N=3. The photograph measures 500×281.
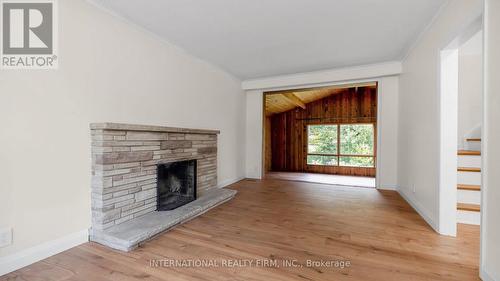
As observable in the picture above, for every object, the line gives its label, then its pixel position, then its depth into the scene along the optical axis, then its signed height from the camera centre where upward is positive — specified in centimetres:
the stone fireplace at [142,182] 193 -51
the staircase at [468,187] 235 -58
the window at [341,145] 723 -23
